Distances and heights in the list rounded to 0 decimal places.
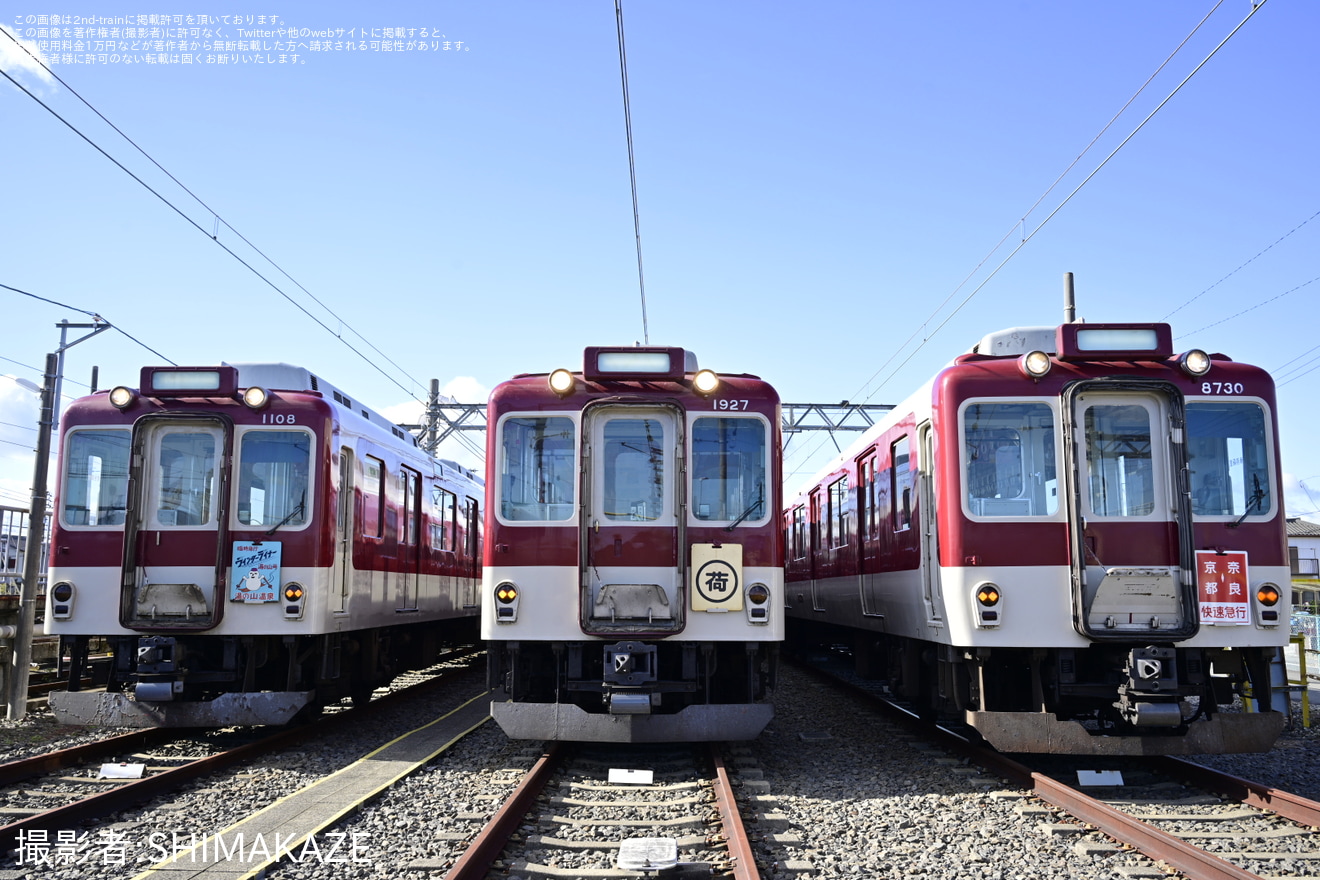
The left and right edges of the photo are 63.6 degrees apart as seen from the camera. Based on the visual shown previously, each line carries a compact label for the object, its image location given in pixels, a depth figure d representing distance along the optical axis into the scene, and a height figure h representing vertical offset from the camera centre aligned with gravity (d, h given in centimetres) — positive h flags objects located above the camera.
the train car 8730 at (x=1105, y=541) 757 +33
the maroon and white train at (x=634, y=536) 830 +38
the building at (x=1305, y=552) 5233 +172
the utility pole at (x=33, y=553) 1062 +30
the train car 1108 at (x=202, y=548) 913 +31
